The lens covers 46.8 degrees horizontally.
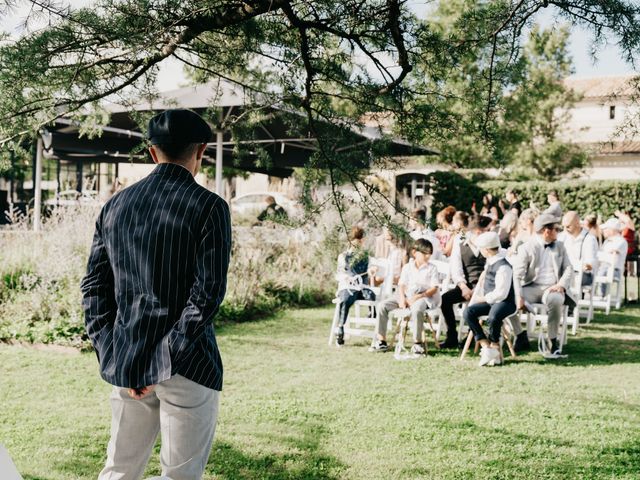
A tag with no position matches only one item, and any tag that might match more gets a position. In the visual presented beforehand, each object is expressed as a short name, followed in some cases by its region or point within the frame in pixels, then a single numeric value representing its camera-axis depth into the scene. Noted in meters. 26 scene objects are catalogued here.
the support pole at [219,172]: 13.58
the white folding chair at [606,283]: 12.38
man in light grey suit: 9.20
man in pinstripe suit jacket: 2.64
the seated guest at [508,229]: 12.73
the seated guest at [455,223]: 9.59
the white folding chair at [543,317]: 9.02
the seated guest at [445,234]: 10.00
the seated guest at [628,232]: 15.05
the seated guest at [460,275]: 9.54
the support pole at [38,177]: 13.88
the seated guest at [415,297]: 9.04
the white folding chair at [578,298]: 10.00
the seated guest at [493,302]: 8.41
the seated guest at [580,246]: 11.34
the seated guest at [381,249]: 10.79
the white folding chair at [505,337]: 8.62
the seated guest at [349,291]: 9.43
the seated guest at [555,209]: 12.62
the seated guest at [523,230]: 11.23
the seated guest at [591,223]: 13.36
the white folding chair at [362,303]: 9.34
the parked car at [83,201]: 11.47
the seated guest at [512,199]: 16.12
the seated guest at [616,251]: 13.23
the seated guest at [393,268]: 10.01
